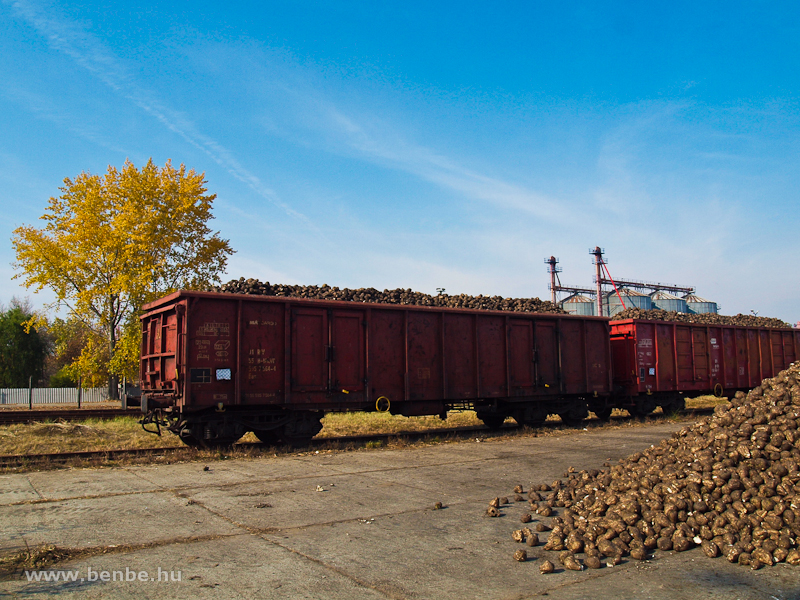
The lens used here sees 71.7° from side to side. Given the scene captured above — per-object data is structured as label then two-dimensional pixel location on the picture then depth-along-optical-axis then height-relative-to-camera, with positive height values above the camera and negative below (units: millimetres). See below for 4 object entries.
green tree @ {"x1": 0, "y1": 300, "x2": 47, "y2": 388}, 45656 +593
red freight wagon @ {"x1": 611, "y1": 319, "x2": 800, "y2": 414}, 16719 -273
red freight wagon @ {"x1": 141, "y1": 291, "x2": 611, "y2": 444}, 10414 -167
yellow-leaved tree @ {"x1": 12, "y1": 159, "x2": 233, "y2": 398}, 22578 +4447
